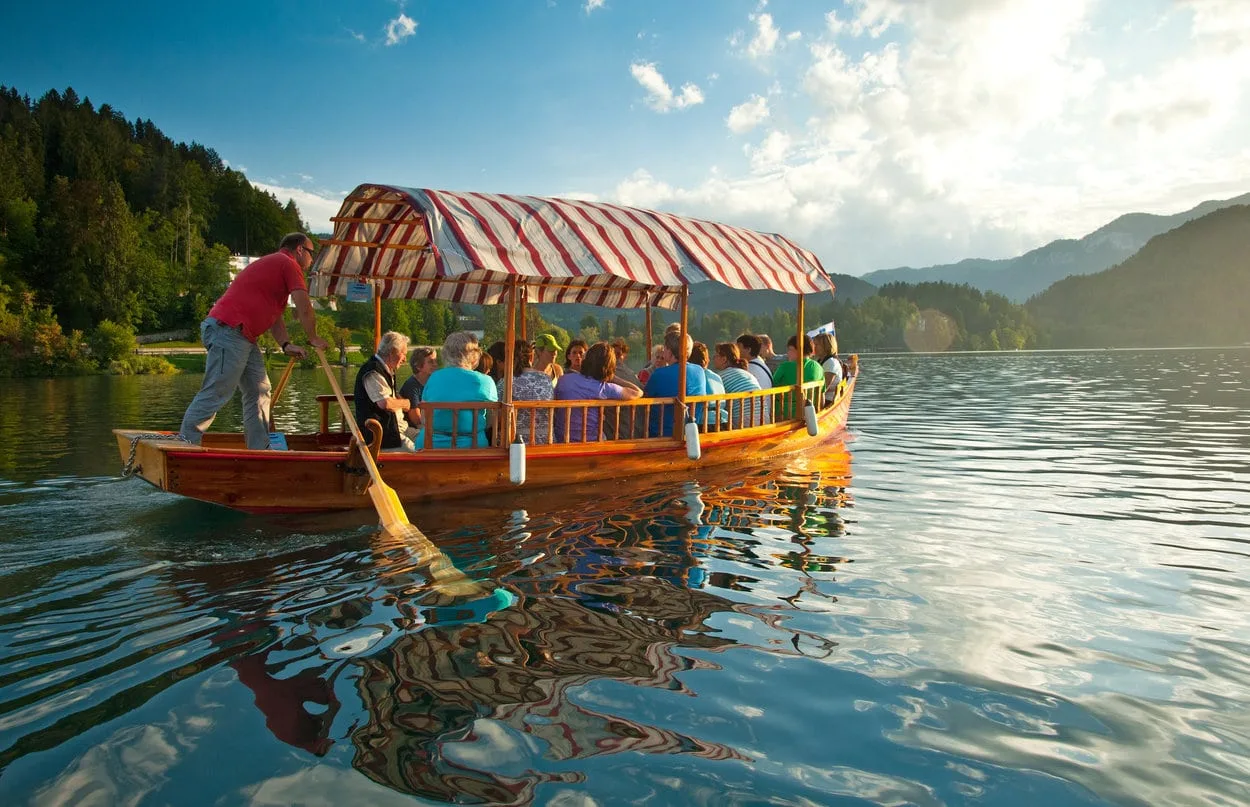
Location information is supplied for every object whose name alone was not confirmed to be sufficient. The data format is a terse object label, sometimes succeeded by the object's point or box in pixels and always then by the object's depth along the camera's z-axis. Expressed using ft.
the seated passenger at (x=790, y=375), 46.44
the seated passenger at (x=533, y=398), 33.09
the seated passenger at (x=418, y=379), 32.73
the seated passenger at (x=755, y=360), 45.83
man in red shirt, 26.50
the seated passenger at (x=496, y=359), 38.75
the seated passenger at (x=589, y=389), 34.55
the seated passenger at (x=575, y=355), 36.73
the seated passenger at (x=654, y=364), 42.55
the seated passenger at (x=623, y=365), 41.29
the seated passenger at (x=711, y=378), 39.58
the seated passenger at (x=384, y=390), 30.22
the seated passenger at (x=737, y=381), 42.42
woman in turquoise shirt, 30.71
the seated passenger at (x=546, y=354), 37.88
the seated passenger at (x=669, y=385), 38.04
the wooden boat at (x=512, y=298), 26.76
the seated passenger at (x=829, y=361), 54.13
